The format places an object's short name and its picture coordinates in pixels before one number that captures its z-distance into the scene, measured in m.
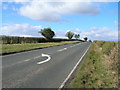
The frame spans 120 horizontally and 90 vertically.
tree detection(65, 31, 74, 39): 141.88
